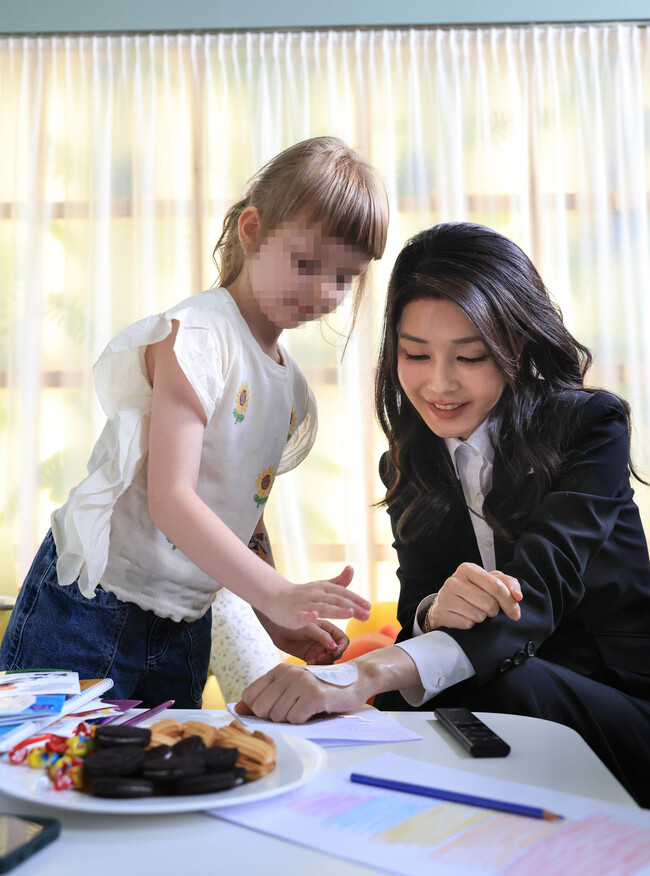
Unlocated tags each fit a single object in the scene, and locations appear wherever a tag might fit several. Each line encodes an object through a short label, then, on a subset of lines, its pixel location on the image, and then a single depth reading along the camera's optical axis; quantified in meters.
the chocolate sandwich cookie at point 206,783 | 0.51
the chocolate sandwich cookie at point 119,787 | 0.49
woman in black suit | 1.00
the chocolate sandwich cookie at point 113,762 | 0.50
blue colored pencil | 0.53
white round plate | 0.48
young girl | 1.00
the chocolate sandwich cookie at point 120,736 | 0.55
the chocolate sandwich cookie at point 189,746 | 0.54
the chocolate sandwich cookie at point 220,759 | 0.53
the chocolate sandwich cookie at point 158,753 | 0.53
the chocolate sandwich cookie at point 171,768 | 0.50
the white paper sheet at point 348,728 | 0.72
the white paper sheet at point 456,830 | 0.46
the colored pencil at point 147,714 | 0.72
